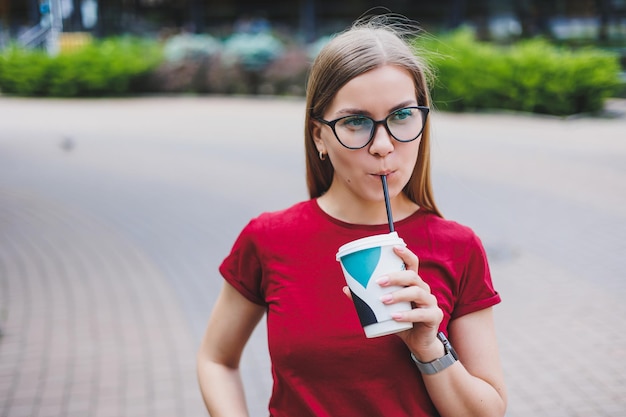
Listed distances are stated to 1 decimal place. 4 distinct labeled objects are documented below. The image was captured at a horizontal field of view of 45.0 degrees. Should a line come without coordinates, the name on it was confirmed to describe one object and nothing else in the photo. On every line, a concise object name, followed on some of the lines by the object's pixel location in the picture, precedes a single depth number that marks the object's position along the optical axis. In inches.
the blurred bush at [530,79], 572.4
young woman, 62.2
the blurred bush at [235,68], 780.0
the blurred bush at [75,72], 812.0
